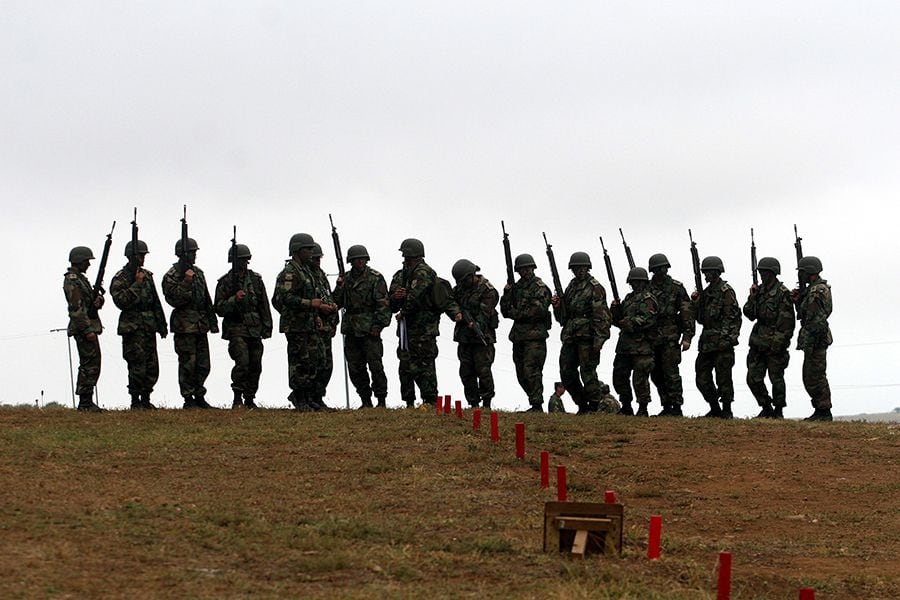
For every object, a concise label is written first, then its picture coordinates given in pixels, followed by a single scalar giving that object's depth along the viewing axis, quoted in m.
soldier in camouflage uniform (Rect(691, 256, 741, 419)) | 26.98
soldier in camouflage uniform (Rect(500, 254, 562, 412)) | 26.53
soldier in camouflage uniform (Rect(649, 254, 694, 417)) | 26.88
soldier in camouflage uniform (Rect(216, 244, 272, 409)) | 25.33
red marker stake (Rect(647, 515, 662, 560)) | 14.33
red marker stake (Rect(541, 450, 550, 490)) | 18.03
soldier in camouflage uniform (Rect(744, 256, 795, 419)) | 26.95
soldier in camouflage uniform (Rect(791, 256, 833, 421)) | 26.45
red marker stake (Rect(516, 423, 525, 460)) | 19.66
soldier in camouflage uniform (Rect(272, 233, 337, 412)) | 24.77
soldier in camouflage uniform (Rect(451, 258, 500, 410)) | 26.58
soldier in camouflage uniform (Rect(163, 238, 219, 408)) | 24.95
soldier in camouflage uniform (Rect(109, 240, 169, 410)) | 24.72
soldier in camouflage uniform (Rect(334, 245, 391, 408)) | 25.52
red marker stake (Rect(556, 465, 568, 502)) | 16.23
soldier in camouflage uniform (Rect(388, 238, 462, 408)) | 25.88
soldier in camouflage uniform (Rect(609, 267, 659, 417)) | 26.75
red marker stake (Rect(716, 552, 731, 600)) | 12.74
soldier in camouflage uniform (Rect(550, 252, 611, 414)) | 26.45
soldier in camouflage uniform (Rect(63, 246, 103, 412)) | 24.08
